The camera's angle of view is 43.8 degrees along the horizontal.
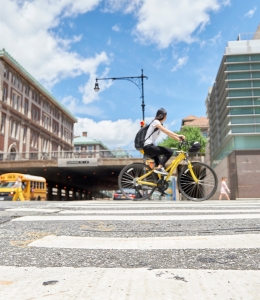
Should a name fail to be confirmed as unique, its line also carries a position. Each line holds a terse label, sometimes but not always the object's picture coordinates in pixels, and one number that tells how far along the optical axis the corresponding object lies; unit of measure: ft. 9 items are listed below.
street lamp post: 71.59
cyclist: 22.72
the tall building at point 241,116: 78.89
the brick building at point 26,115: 166.81
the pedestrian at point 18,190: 69.69
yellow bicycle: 24.14
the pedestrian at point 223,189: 60.92
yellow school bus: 85.51
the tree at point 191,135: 214.36
